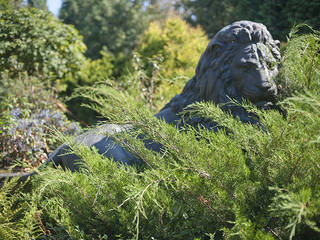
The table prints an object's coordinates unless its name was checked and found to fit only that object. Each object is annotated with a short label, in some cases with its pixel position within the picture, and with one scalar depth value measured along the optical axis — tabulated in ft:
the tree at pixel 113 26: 49.06
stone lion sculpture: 8.15
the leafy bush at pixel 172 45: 31.35
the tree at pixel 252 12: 29.71
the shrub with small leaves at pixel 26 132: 16.38
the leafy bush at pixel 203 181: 4.47
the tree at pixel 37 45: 25.79
